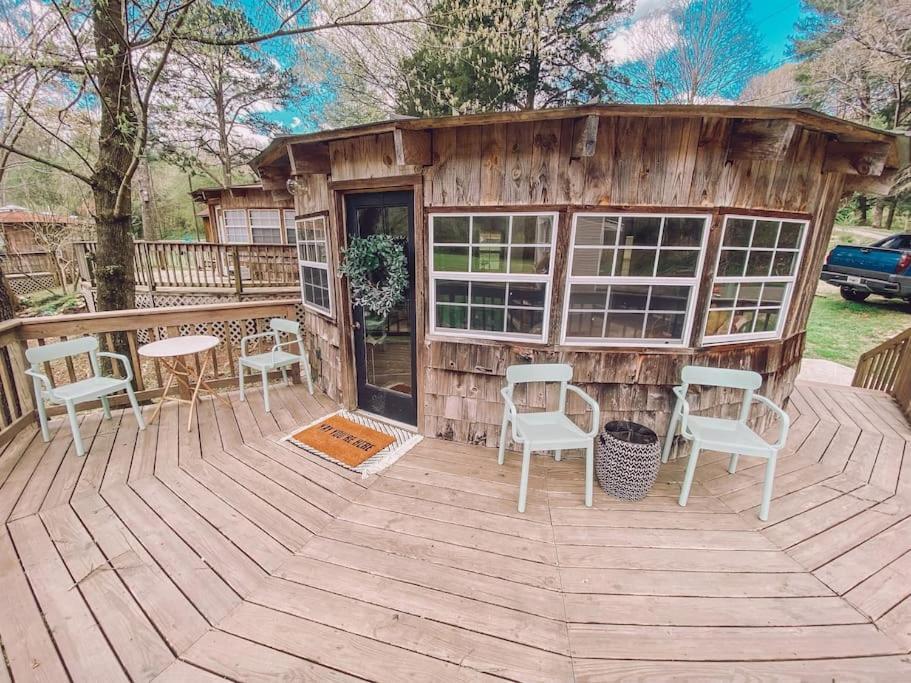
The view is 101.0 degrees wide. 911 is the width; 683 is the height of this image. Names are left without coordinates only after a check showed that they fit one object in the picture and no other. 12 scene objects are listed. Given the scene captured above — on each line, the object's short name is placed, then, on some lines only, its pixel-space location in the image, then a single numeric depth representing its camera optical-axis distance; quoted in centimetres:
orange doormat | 289
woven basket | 239
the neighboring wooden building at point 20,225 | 1377
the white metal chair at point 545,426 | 228
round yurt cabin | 239
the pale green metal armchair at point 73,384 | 271
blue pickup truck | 691
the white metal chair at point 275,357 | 348
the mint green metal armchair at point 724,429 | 224
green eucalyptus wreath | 296
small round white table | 308
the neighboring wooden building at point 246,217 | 1019
